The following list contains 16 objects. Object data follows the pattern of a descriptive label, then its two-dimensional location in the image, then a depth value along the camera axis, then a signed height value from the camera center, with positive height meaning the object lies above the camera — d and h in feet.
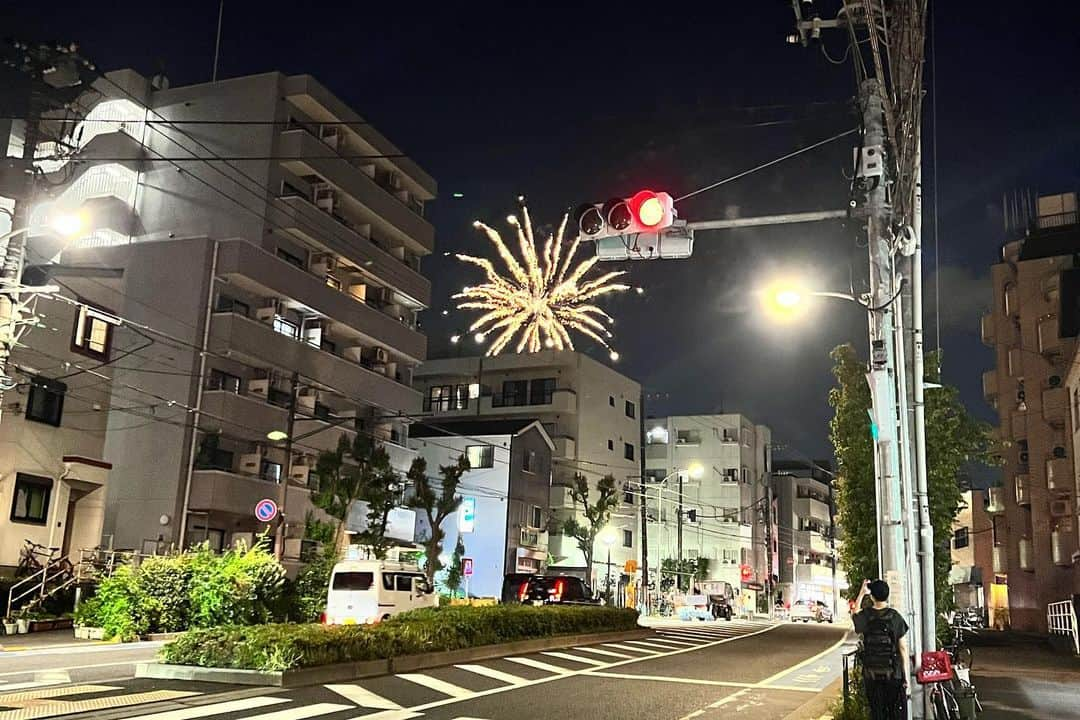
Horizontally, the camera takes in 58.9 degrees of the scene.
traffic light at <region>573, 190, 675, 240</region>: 32.78 +11.57
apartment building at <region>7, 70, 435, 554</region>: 122.11 +35.04
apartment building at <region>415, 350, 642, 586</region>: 205.16 +32.35
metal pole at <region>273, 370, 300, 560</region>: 113.19 +6.76
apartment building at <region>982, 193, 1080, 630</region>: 142.41 +27.11
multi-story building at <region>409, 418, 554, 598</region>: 175.83 +10.98
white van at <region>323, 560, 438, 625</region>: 82.28 -3.84
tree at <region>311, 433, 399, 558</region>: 125.08 +8.02
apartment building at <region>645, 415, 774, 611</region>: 253.44 +16.90
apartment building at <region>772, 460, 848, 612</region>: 292.81 +8.47
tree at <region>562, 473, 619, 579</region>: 171.53 +7.37
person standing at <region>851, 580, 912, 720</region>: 31.48 -2.97
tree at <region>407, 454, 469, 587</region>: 140.36 +7.87
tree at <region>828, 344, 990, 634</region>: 50.83 +6.01
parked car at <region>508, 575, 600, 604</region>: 116.26 -4.41
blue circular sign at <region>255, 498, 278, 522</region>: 98.94 +3.36
